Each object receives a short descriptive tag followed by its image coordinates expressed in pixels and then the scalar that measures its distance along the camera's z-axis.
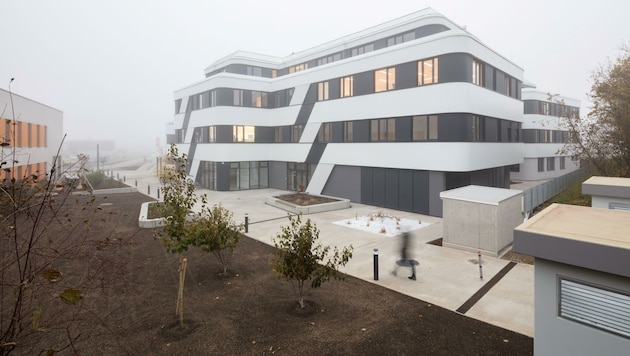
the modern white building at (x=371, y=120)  22.58
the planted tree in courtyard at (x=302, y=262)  9.36
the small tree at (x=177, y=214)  11.21
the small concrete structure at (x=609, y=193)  11.84
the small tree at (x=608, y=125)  21.13
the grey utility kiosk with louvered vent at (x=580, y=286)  5.76
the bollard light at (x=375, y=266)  12.17
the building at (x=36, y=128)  29.44
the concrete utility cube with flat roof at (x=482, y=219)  14.84
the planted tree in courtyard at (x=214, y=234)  11.64
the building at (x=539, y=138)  42.56
